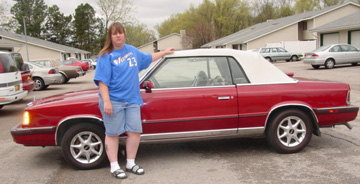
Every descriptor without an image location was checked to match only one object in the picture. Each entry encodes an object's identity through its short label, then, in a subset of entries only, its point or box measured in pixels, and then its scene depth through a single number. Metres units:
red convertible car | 4.13
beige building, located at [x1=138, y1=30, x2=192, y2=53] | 68.88
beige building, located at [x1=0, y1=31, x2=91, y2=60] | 37.62
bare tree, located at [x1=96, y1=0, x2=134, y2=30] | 68.19
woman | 3.69
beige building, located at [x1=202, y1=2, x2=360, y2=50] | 35.94
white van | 8.00
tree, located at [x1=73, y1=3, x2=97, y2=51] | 66.19
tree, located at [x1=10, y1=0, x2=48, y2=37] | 67.12
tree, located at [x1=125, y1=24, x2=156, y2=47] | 87.09
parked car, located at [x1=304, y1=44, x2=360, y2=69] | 19.64
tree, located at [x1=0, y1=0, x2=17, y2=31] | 62.87
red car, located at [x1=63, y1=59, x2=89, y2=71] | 27.05
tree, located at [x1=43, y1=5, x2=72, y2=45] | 67.81
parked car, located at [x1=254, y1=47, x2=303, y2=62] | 30.49
